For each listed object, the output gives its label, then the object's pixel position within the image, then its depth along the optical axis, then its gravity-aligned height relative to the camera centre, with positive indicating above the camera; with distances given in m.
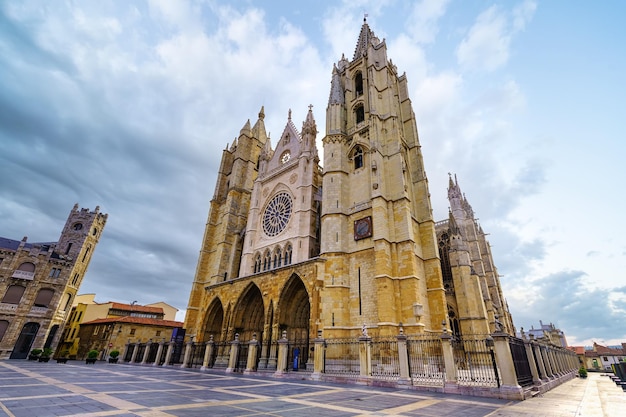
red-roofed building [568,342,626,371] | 41.19 +1.41
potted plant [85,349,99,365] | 20.21 -0.83
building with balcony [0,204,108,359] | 24.38 +4.22
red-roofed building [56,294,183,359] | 29.11 +1.63
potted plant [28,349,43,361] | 23.52 -0.95
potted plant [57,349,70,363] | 31.17 -0.96
